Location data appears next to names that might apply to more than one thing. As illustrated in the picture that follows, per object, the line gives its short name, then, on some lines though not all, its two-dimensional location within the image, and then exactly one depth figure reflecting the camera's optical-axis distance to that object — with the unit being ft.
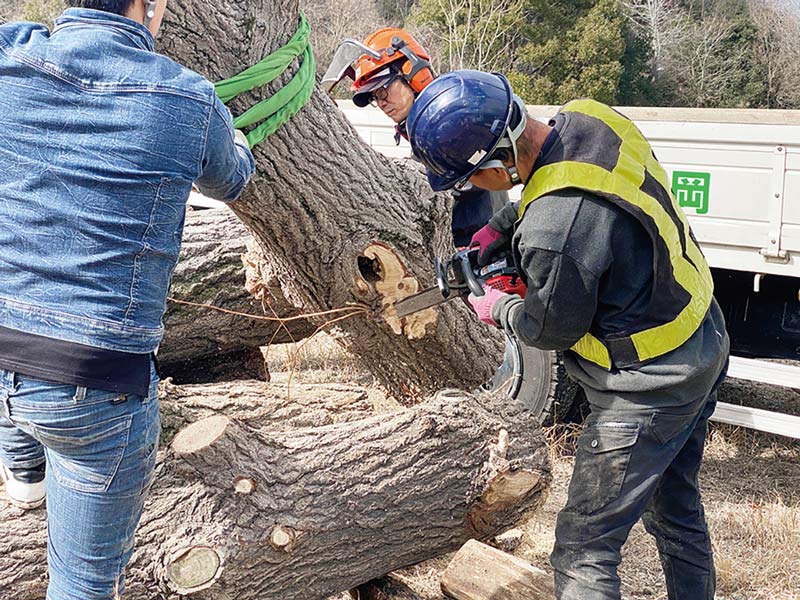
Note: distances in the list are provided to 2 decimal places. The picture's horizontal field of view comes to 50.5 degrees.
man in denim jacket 6.10
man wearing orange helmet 12.32
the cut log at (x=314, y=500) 8.35
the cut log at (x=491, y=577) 9.91
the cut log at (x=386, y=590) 10.32
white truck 14.24
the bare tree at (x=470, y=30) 63.05
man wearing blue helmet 7.48
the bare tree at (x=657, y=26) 75.77
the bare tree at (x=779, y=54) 73.00
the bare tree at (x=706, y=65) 73.92
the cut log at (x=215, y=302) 14.21
